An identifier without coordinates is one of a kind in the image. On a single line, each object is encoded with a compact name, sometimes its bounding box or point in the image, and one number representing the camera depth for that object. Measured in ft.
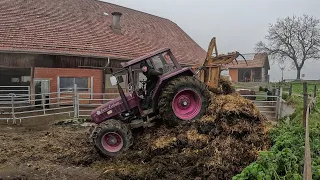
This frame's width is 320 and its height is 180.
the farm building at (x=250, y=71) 130.78
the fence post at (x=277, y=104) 37.17
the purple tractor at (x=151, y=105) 21.39
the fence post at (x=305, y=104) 19.64
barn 42.14
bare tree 139.33
